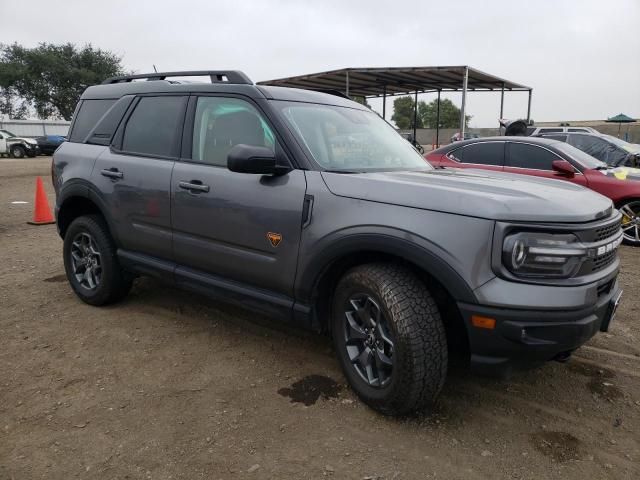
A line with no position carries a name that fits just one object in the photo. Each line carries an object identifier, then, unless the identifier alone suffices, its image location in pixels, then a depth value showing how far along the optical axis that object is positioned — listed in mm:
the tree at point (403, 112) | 83331
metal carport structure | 17266
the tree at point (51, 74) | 43969
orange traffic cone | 8148
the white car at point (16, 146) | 27234
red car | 6648
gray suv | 2287
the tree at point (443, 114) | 78750
